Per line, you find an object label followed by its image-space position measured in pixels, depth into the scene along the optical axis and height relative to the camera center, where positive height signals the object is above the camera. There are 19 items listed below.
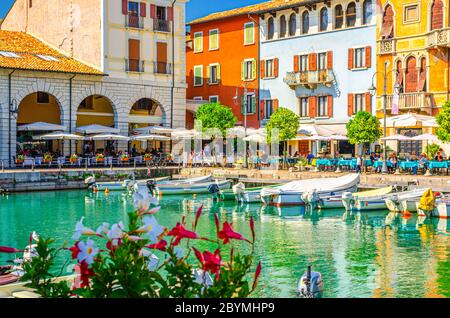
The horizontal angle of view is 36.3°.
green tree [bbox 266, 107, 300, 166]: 38.06 +1.83
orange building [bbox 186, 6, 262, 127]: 48.09 +6.93
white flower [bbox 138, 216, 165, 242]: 4.04 -0.43
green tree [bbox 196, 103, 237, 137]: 41.34 +2.39
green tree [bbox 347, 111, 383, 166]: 34.59 +1.40
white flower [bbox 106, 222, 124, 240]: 4.02 -0.45
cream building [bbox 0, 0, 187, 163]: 40.25 +5.70
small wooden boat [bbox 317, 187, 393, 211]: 25.81 -1.63
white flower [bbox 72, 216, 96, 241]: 3.99 -0.44
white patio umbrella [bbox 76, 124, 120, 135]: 39.56 +1.58
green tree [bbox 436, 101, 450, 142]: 29.78 +1.46
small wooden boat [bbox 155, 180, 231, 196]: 32.91 -1.50
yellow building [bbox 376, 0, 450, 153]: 36.95 +5.62
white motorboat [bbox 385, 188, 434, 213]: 24.66 -1.59
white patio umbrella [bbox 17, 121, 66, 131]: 37.38 +1.62
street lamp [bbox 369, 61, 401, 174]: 32.85 +3.45
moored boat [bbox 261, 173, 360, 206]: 27.69 -1.35
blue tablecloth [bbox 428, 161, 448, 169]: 30.86 -0.33
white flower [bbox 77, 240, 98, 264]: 3.97 -0.56
